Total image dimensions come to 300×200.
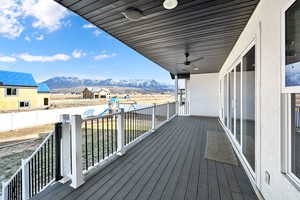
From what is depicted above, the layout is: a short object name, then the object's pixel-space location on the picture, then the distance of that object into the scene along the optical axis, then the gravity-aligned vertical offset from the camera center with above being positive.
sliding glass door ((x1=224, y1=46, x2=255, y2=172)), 2.23 -0.13
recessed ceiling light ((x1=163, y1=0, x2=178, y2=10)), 1.88 +1.35
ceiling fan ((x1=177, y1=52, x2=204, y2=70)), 4.43 +1.46
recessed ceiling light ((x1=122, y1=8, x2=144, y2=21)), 2.09 +1.34
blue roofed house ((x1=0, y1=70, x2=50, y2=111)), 13.19 +0.77
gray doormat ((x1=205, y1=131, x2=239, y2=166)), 2.75 -1.21
